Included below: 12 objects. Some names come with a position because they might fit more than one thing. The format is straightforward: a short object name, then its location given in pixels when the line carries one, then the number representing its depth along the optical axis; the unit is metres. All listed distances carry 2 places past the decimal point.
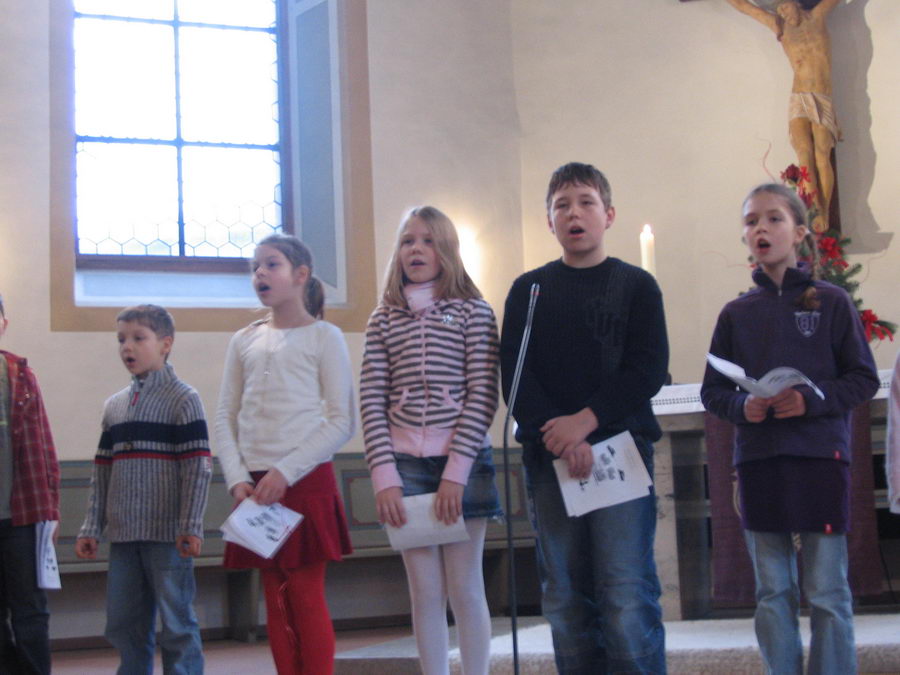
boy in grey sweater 3.44
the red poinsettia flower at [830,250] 5.40
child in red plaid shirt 3.44
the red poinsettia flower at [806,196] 5.78
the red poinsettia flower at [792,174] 5.73
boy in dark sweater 2.61
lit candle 4.59
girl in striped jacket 2.86
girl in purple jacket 2.85
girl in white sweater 3.18
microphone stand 2.42
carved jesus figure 5.98
